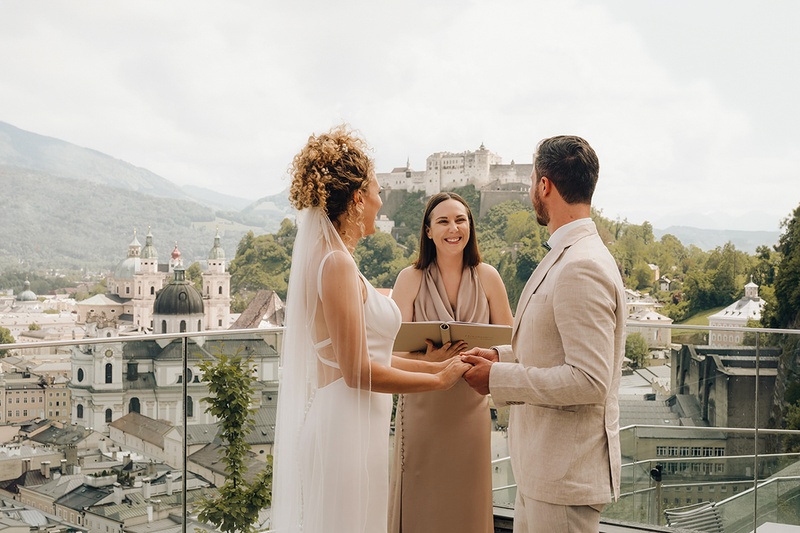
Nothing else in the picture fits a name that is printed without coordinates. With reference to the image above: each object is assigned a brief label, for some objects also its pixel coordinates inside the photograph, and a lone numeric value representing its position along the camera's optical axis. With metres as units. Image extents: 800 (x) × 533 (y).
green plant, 2.71
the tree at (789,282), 35.50
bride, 1.53
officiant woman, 2.11
